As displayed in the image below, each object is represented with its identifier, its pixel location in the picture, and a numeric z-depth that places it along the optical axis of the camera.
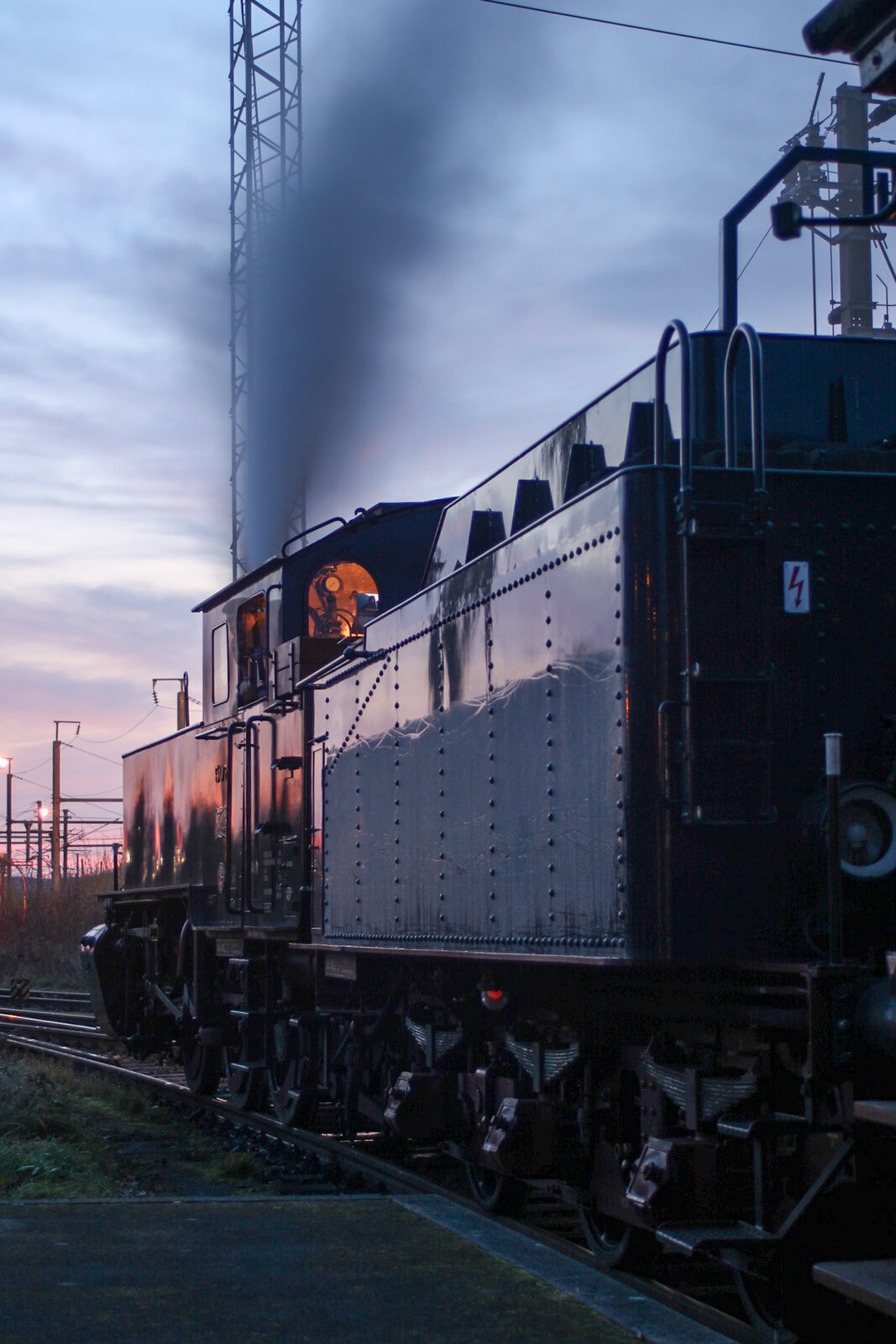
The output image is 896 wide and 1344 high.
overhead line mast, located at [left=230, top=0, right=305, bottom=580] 25.55
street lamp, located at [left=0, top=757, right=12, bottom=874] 47.78
